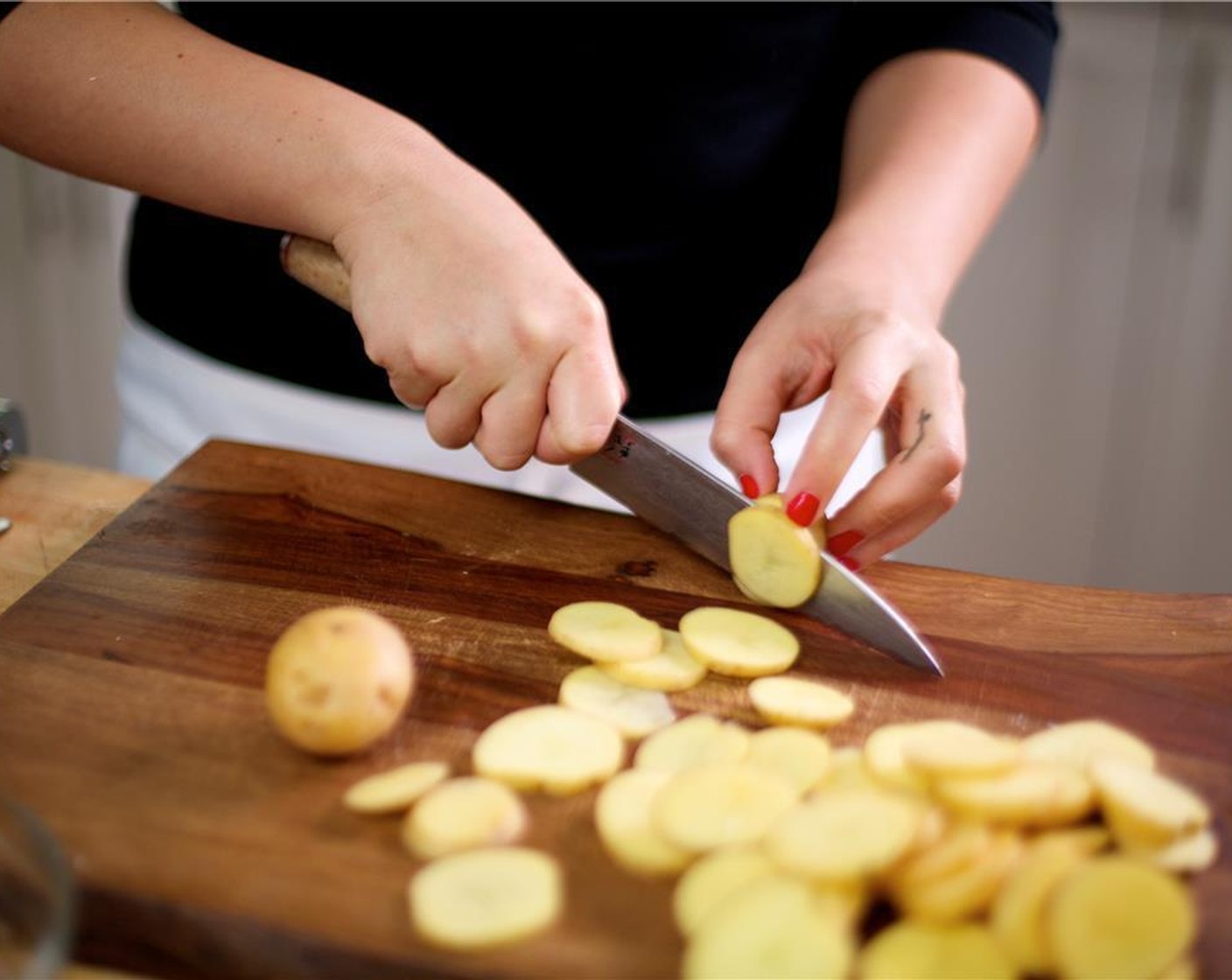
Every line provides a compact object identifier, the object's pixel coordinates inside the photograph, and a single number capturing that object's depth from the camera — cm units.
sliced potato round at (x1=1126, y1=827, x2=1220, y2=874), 77
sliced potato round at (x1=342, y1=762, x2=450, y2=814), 79
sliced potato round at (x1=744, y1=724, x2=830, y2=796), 83
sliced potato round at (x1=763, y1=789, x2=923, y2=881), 70
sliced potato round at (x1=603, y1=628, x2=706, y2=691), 94
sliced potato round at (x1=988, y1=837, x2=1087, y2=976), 70
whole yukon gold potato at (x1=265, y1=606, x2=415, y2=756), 81
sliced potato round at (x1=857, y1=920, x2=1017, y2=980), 69
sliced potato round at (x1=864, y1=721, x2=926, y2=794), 80
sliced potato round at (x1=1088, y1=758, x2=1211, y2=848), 76
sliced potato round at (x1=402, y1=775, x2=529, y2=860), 76
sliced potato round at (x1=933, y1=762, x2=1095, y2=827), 75
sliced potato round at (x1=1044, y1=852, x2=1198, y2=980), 68
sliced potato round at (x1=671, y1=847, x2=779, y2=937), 72
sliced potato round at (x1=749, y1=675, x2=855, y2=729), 90
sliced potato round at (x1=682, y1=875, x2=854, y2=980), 68
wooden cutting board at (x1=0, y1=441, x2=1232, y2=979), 72
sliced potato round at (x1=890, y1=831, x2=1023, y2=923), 71
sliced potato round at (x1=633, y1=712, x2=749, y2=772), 85
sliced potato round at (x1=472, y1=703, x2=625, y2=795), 82
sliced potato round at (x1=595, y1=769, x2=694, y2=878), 76
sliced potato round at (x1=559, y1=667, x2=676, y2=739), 90
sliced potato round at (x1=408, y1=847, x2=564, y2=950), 70
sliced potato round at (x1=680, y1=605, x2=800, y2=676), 96
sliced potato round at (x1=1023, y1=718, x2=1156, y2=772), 86
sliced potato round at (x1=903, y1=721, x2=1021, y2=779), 76
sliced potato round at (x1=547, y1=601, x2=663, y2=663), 95
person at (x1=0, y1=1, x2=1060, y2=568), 102
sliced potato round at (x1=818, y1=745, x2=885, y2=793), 82
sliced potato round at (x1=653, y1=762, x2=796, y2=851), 75
